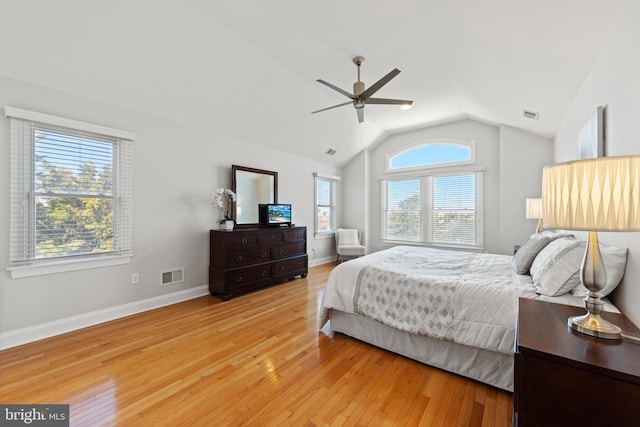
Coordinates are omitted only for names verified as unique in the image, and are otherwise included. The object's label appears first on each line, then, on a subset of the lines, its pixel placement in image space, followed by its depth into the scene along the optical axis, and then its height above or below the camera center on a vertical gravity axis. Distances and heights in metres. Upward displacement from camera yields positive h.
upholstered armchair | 5.82 -0.70
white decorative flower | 3.92 +0.18
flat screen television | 4.55 -0.01
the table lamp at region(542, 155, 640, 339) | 0.92 +0.04
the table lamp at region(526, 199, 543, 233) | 3.41 +0.08
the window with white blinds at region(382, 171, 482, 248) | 5.19 +0.11
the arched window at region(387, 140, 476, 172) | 5.22 +1.24
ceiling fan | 2.83 +1.26
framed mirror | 4.27 +0.38
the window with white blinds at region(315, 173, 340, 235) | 5.97 +0.24
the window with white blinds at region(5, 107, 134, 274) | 2.47 +0.23
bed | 1.74 -0.66
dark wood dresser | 3.71 -0.70
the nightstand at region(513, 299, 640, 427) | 0.85 -0.57
